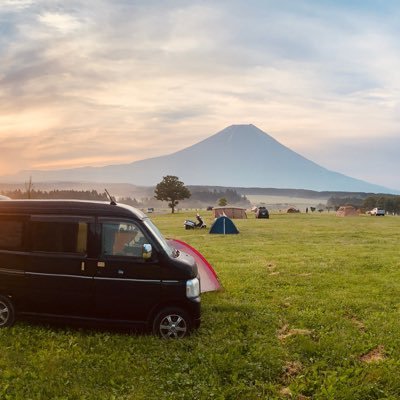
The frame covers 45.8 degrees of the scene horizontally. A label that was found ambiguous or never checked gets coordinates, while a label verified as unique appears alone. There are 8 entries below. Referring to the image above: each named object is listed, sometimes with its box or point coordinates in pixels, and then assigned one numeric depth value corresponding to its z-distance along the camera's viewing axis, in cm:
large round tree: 10950
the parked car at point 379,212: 8838
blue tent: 3988
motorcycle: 4700
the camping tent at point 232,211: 7025
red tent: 1436
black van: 987
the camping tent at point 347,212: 8299
